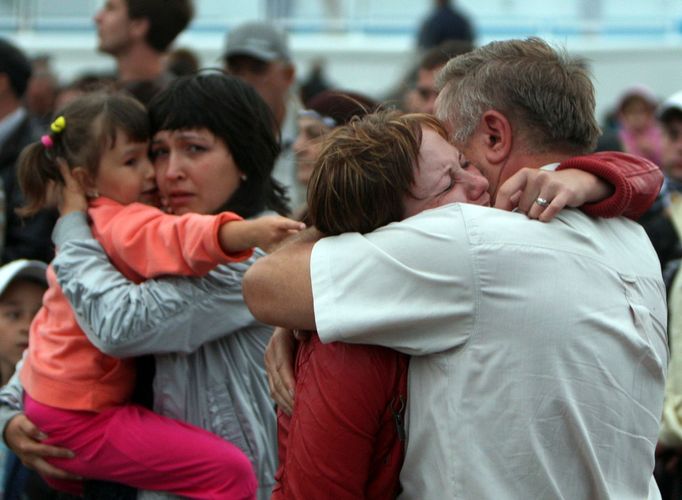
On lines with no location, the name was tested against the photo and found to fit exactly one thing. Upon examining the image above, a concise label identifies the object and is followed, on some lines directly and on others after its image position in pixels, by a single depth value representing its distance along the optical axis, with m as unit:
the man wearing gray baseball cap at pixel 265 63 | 11.81
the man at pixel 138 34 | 10.77
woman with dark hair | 6.05
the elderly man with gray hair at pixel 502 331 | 4.46
